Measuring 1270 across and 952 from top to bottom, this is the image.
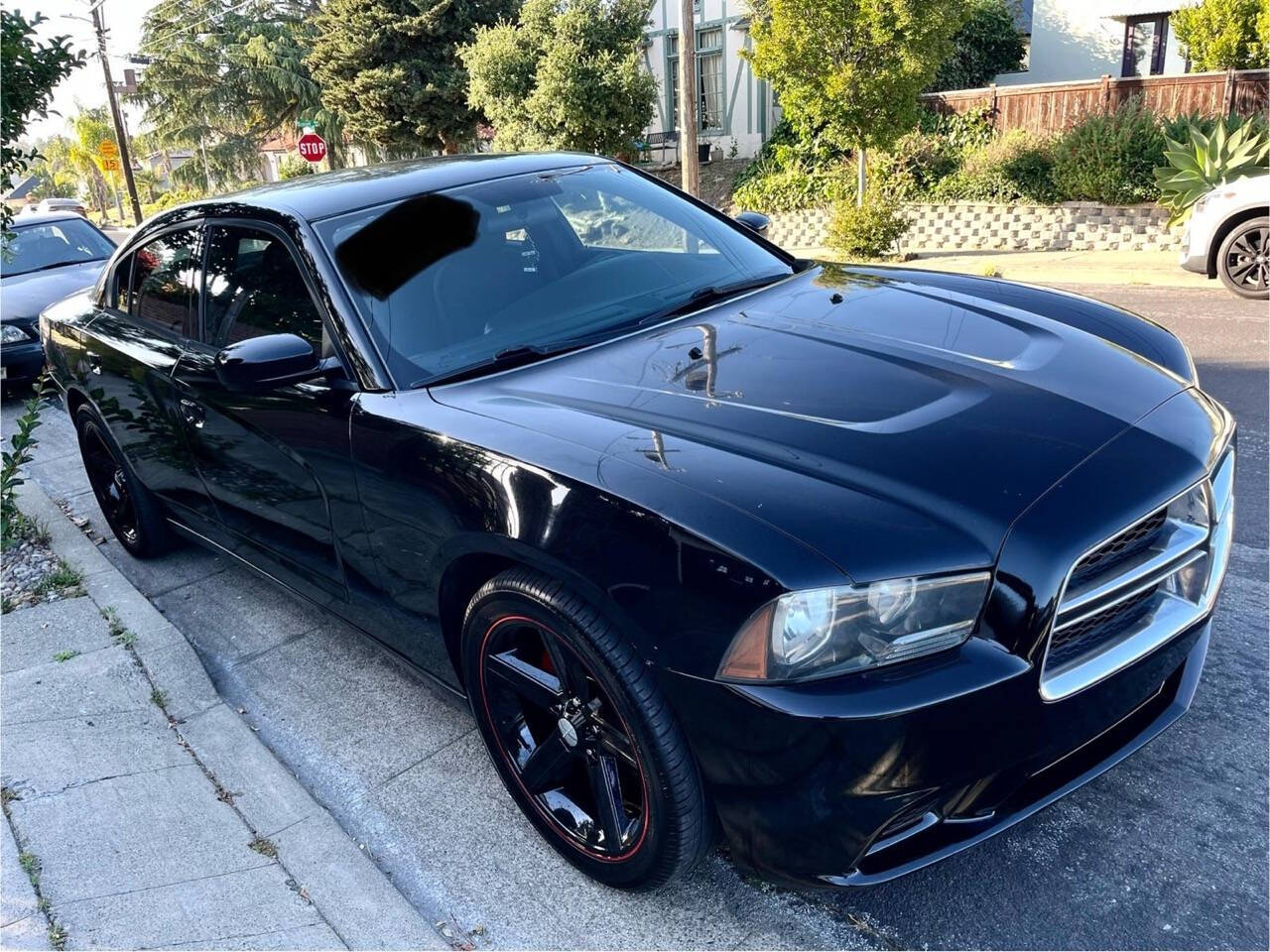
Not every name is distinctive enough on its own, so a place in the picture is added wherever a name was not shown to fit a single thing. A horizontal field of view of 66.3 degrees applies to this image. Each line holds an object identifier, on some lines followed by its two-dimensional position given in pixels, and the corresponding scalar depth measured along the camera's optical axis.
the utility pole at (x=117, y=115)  27.77
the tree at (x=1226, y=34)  15.26
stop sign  18.66
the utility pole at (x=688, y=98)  13.81
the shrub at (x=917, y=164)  15.53
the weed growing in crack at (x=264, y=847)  2.58
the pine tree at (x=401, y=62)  25.23
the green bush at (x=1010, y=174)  14.09
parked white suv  8.35
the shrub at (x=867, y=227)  12.57
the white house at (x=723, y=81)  23.31
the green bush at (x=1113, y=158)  13.05
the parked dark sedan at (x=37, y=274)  8.59
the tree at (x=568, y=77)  18.70
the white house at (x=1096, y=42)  18.91
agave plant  11.16
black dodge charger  1.83
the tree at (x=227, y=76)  34.28
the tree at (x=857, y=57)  12.14
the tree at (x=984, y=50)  18.95
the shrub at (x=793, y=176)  17.34
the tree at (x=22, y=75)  4.75
